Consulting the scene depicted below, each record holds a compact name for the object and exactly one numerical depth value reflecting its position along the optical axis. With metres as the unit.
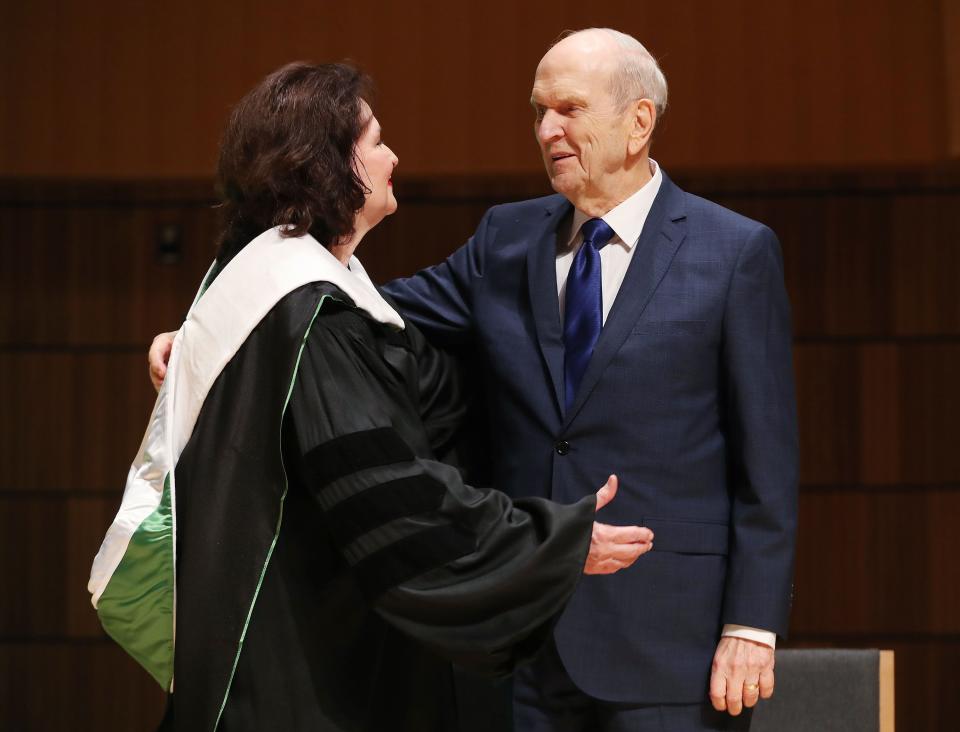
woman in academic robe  8.64
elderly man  8.77
